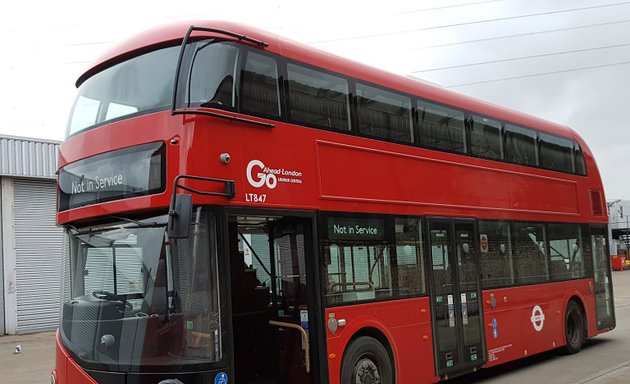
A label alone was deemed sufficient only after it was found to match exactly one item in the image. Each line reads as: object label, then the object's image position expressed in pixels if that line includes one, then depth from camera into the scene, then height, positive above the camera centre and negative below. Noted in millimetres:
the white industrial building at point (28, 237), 17328 +1116
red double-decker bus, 5477 +446
